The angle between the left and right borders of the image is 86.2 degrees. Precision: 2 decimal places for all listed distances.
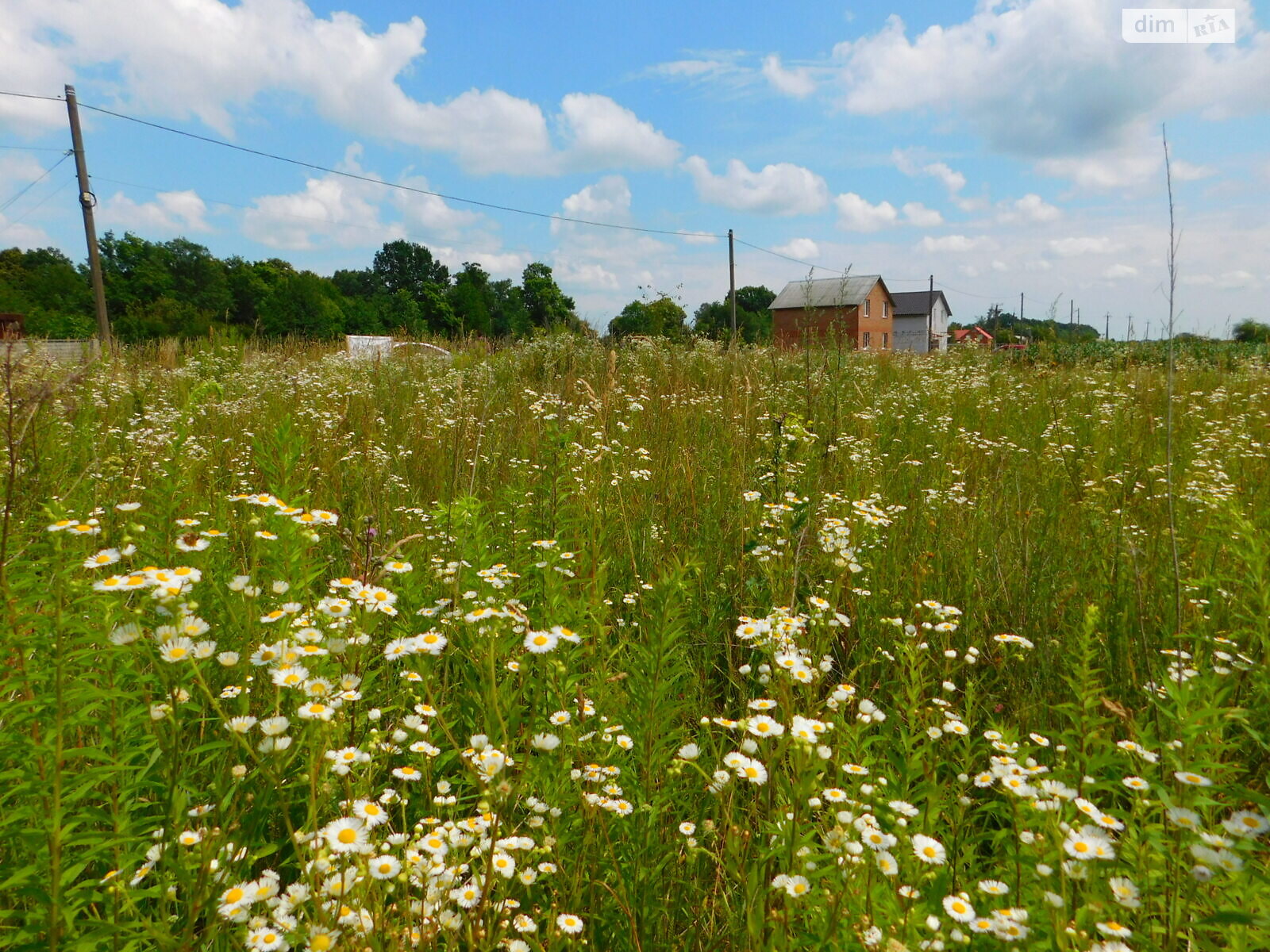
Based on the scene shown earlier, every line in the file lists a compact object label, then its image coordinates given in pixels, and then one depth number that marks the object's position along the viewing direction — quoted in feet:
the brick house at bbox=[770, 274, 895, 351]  155.26
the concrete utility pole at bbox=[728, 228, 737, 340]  89.91
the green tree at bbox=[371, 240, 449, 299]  268.00
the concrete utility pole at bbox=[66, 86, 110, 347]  48.44
